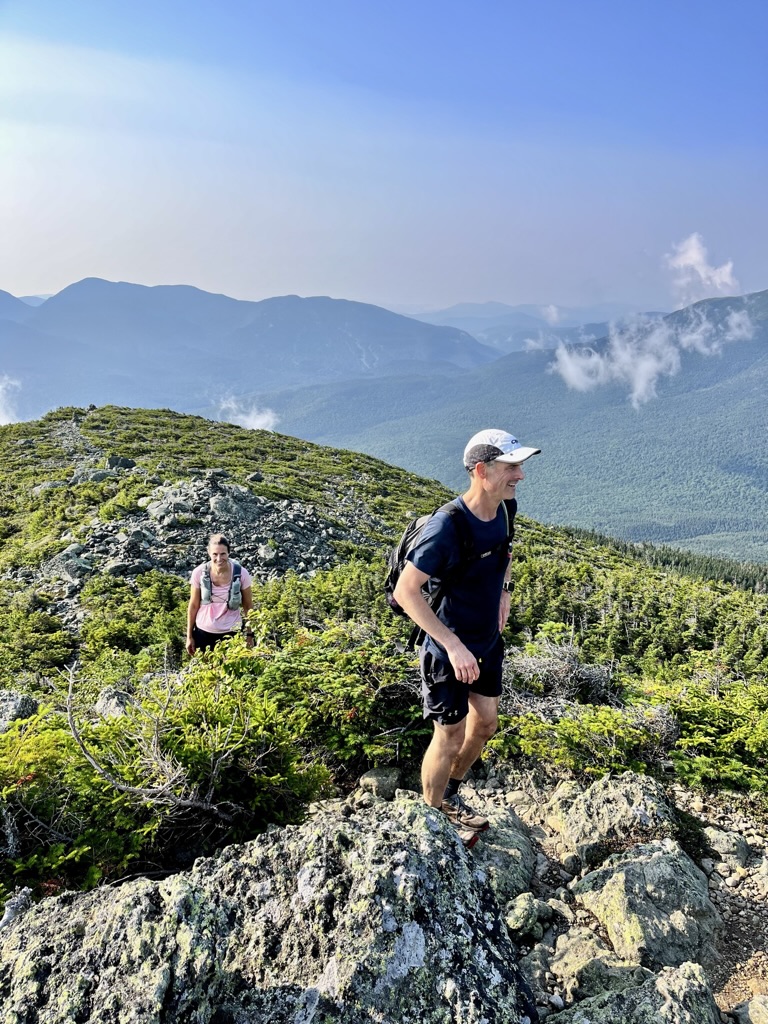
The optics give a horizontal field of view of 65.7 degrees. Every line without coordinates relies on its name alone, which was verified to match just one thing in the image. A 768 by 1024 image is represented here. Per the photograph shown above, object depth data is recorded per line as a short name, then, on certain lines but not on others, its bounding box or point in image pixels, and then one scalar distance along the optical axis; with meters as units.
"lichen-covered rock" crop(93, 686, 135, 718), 5.36
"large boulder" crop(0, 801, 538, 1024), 1.88
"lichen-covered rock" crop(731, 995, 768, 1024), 2.51
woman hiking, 6.29
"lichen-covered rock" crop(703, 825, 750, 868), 3.81
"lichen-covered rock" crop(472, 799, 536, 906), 3.40
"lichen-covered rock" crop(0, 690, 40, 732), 4.82
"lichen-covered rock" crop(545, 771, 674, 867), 3.75
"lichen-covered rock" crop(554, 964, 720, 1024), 2.26
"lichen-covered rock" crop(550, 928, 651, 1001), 2.66
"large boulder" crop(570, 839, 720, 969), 3.03
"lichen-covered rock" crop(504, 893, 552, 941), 3.05
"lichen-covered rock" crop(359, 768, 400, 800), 4.35
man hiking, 3.23
